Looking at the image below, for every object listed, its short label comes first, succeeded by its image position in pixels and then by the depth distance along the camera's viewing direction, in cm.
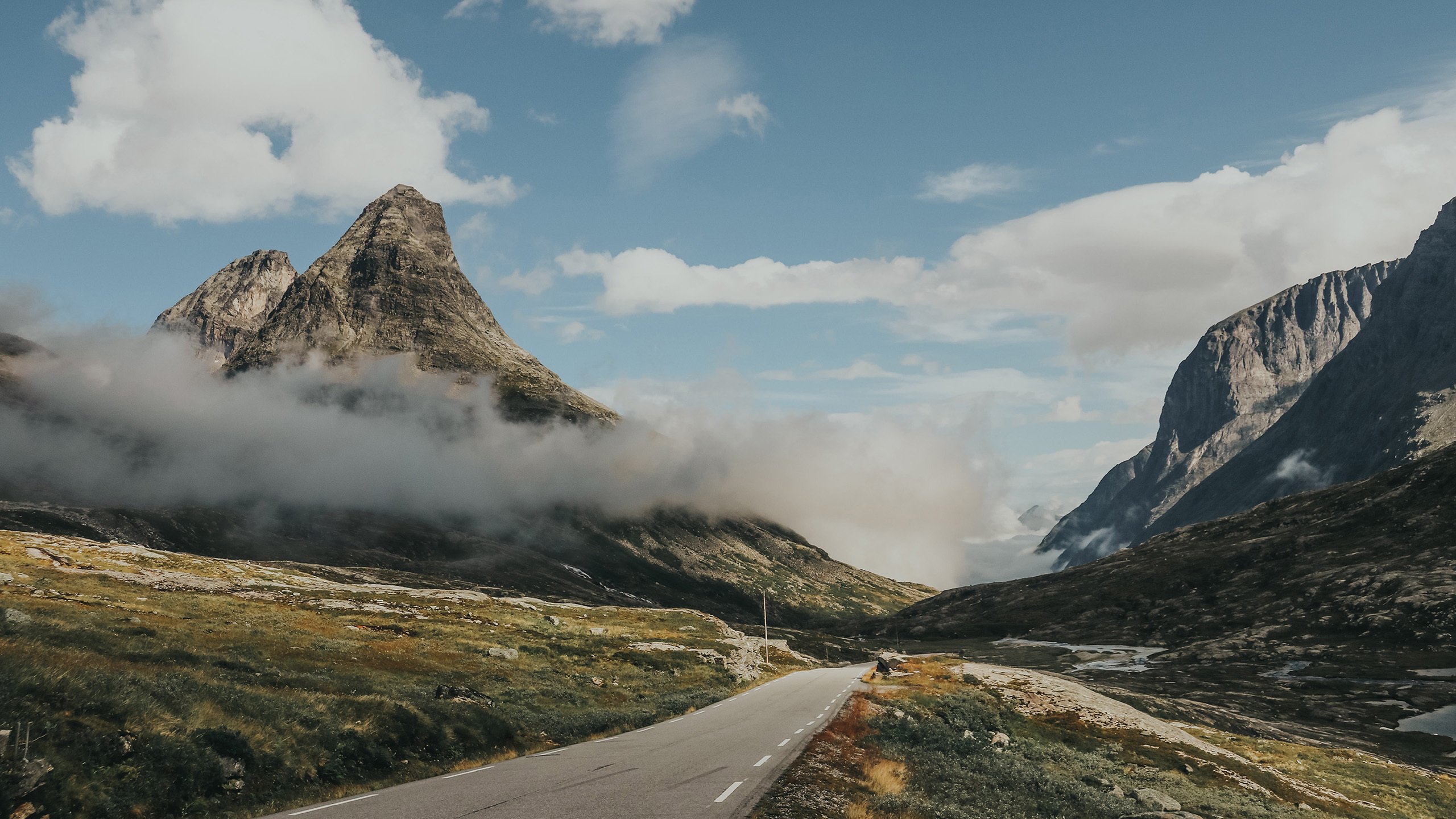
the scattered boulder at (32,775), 1551
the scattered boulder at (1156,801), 3033
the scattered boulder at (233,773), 1967
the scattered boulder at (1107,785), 3250
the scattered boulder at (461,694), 3484
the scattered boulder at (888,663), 8606
